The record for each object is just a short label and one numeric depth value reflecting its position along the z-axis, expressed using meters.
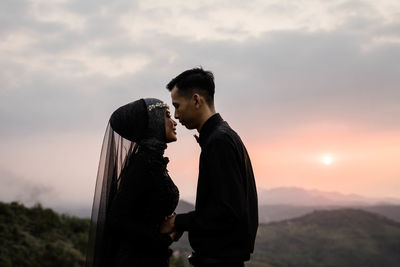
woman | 3.27
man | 2.90
